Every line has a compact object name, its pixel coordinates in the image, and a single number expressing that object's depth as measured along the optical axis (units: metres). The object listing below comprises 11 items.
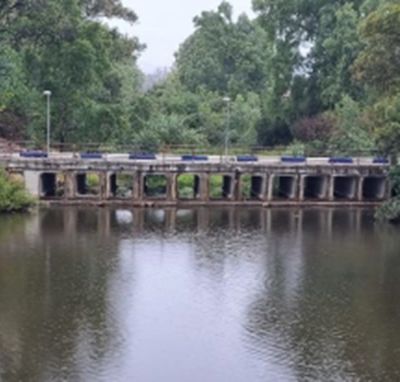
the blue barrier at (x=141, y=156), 61.78
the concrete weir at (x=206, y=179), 60.03
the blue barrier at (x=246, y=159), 63.10
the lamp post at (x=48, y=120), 62.38
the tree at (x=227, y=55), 98.12
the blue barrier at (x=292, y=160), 63.25
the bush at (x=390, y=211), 56.88
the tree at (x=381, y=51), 55.27
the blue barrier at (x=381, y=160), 64.00
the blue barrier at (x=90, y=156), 61.06
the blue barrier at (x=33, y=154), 60.56
